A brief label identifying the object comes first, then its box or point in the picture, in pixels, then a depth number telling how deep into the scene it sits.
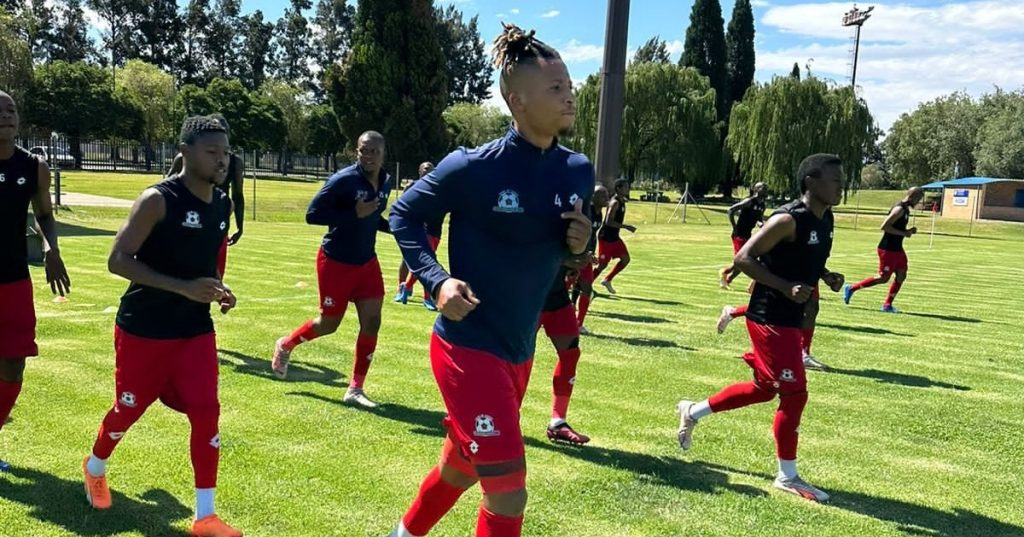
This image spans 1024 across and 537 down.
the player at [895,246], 13.88
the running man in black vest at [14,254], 4.83
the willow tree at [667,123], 49.41
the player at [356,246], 6.77
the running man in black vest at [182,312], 3.98
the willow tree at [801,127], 44.91
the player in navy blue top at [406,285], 12.54
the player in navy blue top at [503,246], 3.10
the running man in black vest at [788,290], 5.20
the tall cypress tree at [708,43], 67.44
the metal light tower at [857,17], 79.44
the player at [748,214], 15.08
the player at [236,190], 8.00
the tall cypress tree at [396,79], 53.47
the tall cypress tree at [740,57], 70.06
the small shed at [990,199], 54.84
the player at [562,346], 6.11
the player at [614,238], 13.85
